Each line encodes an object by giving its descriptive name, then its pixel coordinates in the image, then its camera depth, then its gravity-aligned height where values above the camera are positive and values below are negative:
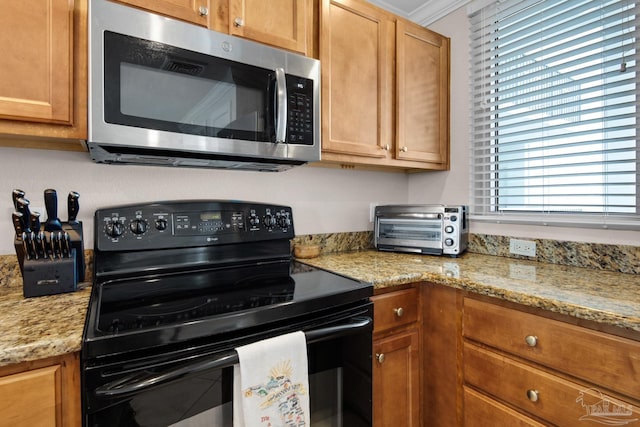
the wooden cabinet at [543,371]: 0.89 -0.50
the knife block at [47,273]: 1.00 -0.19
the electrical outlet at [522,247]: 1.66 -0.19
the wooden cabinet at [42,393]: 0.68 -0.39
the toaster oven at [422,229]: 1.72 -0.10
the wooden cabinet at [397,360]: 1.29 -0.61
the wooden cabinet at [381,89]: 1.55 +0.64
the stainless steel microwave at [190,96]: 1.02 +0.41
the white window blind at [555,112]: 1.41 +0.49
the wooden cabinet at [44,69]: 0.95 +0.43
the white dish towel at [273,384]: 0.84 -0.46
